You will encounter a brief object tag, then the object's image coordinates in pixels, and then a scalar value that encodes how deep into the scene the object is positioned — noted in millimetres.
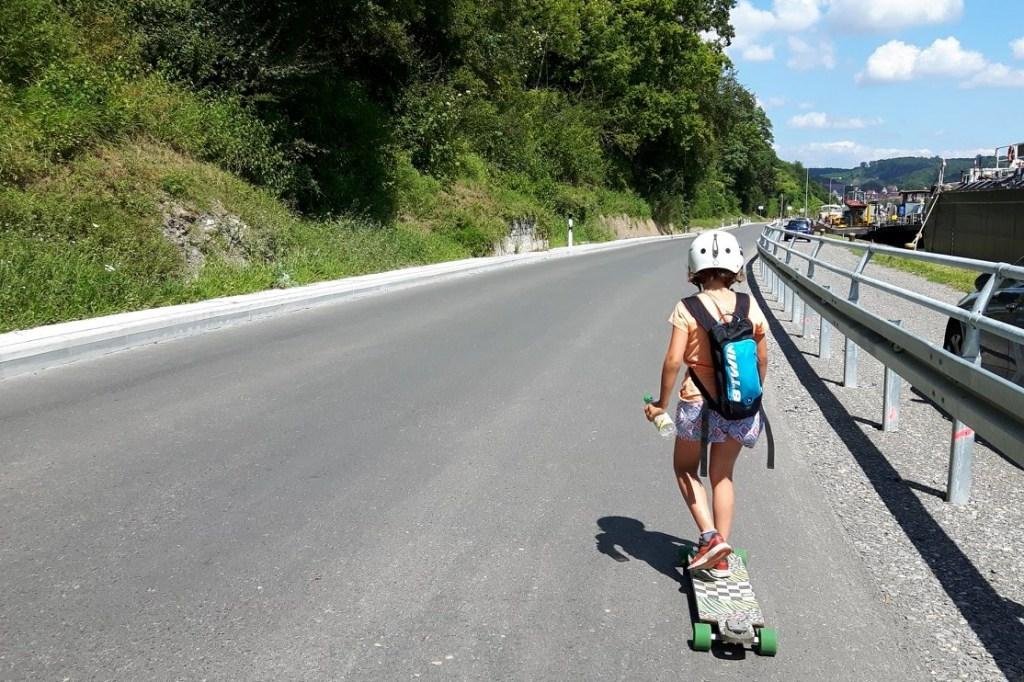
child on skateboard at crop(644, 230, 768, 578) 3623
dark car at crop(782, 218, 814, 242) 63266
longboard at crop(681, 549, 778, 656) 3297
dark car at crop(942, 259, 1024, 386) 4809
